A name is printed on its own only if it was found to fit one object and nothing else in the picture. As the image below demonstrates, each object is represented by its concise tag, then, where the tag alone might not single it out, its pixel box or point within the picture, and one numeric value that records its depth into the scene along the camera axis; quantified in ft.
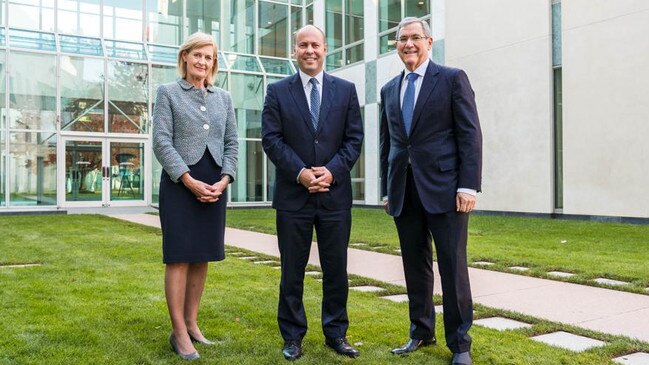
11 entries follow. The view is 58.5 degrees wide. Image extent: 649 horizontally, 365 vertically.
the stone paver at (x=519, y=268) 19.16
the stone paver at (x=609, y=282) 16.40
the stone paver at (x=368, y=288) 16.19
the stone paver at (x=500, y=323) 12.18
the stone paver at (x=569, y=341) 10.63
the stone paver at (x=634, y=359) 9.68
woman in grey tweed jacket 10.40
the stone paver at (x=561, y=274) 17.73
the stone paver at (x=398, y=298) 14.99
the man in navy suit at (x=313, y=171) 10.57
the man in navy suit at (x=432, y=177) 10.11
